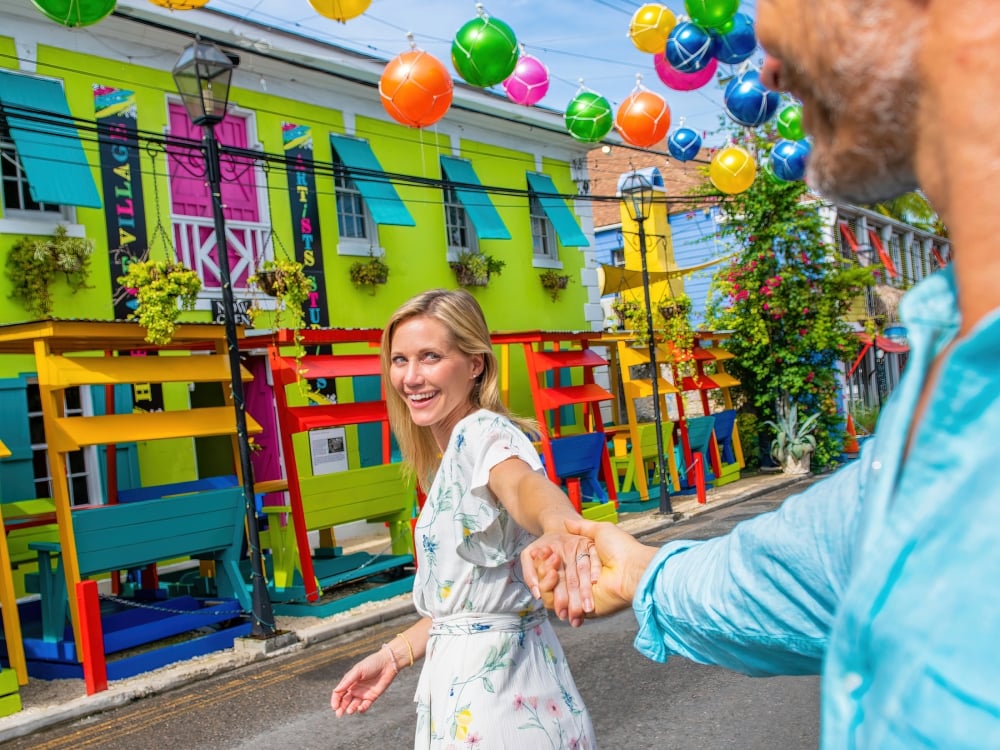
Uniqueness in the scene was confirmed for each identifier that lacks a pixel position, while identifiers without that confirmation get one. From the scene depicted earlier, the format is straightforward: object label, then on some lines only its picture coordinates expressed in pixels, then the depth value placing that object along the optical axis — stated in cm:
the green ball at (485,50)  926
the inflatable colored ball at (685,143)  1400
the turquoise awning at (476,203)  1753
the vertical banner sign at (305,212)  1516
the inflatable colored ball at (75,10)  705
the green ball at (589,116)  1220
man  70
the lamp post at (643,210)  1475
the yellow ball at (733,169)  1345
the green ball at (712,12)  917
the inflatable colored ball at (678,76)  1064
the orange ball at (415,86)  951
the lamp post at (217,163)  859
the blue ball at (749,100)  1057
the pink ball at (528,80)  1142
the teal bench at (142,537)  785
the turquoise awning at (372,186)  1576
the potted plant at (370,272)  1590
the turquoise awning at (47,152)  1130
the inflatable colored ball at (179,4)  786
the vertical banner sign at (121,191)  1263
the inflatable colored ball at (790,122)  1230
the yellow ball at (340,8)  806
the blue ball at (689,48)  980
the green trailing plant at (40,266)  1154
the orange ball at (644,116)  1169
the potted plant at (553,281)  2006
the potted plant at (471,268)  1808
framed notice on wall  1532
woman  230
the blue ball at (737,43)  965
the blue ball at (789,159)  1288
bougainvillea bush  2005
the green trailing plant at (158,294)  816
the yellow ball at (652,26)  1046
